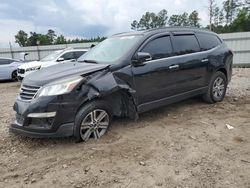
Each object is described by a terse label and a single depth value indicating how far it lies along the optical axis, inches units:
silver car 396.6
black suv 113.5
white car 314.8
